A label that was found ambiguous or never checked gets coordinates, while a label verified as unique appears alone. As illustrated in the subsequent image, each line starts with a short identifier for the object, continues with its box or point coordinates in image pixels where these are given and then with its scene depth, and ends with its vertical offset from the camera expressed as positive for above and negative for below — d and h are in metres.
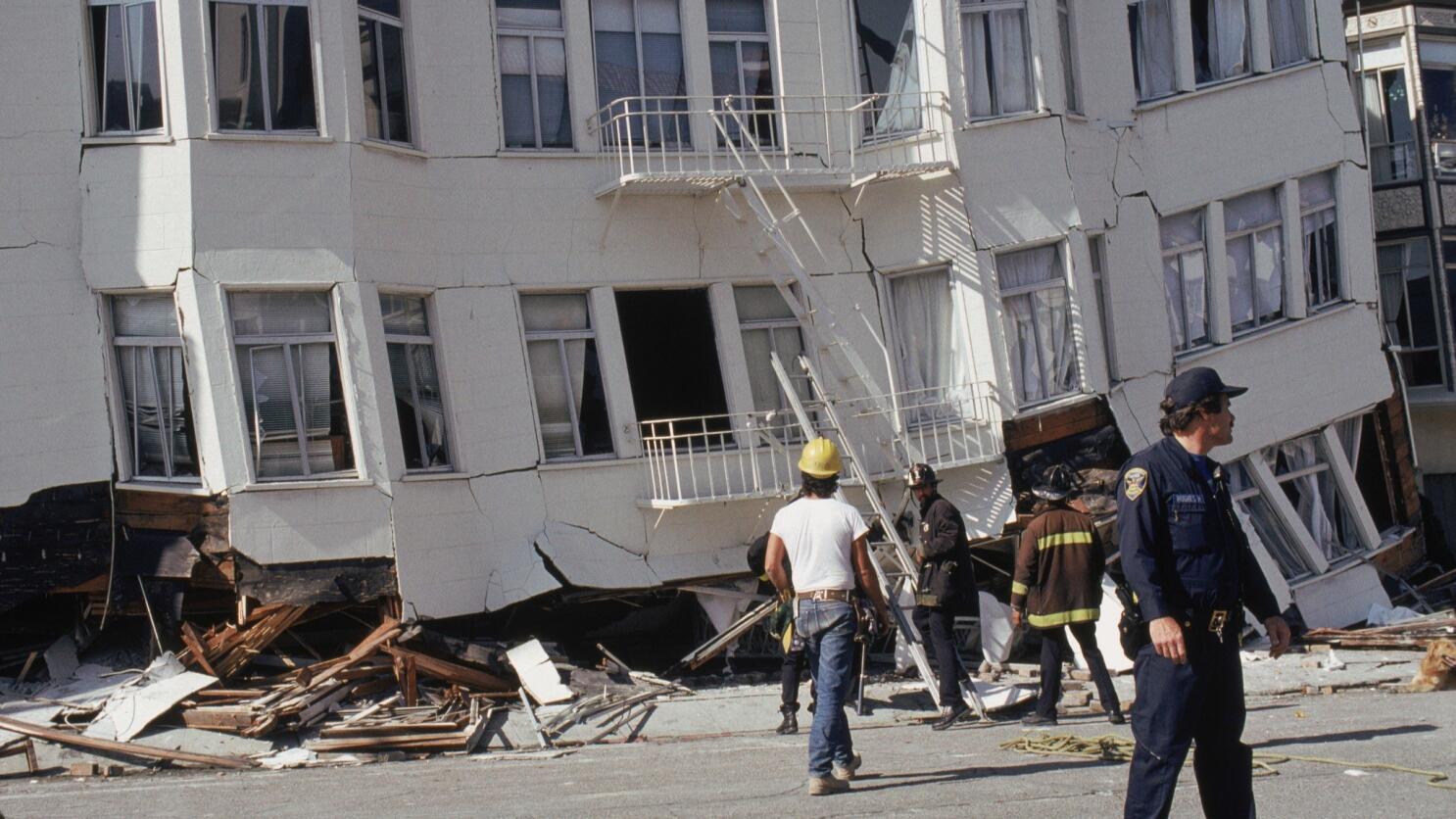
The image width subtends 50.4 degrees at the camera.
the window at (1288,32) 18.33 +4.36
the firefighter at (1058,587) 11.04 -1.19
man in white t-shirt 8.24 -0.78
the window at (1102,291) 16.64 +1.37
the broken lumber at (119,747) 11.20 -1.75
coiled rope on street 8.80 -2.01
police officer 6.16 -0.78
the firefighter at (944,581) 11.23 -1.11
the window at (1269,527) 17.72 -1.43
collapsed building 13.06 +1.76
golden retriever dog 12.63 -2.30
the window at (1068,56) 16.58 +3.91
